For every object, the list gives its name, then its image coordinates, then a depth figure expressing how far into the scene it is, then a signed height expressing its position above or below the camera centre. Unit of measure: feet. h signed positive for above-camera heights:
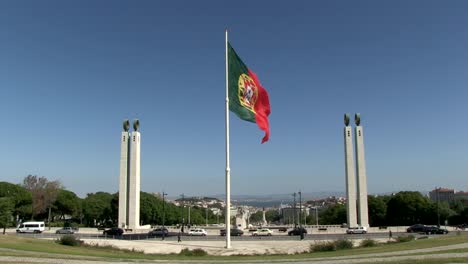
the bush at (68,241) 130.50 -12.26
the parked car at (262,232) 217.77 -17.09
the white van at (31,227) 229.19 -14.55
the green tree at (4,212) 220.64 -6.16
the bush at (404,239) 143.95 -13.73
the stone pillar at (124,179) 245.86 +10.88
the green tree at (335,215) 412.57 -17.75
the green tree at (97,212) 350.23 -10.31
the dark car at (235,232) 220.62 -16.93
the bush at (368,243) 132.92 -14.05
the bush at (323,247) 122.72 -13.75
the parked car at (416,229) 212.45 -15.46
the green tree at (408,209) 314.55 -8.76
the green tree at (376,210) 340.80 -10.52
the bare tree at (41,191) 310.45 +5.84
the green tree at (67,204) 349.00 -3.87
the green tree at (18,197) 302.86 +1.67
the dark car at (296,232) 211.57 -16.41
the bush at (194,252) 117.88 -14.67
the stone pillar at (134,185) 245.04 +7.45
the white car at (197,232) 216.72 -16.45
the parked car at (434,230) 203.03 -15.34
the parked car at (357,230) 211.00 -15.74
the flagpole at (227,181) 102.43 +3.90
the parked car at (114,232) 211.41 -15.69
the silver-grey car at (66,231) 218.05 -15.60
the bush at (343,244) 123.65 -13.19
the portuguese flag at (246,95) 102.06 +23.78
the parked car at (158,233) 204.04 -15.91
